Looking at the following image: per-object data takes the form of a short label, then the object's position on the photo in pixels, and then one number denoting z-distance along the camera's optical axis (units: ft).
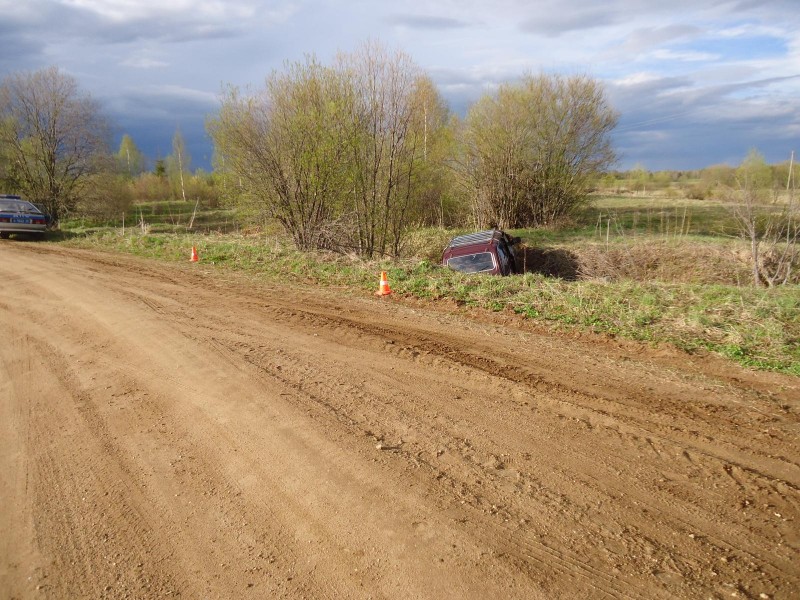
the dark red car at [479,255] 42.04
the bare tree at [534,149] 88.99
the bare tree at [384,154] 48.60
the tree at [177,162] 204.64
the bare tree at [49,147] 84.58
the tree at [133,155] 198.29
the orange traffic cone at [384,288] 32.33
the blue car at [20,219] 62.03
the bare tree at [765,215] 39.93
